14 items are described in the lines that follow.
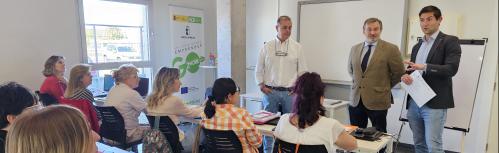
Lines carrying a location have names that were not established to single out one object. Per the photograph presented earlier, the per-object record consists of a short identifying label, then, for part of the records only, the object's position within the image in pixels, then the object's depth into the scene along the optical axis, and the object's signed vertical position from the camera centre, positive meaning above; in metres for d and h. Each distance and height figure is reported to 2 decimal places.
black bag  2.13 -0.55
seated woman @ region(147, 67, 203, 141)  2.56 -0.38
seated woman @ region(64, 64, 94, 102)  3.09 -0.32
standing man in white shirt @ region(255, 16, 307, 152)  3.34 -0.17
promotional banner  5.37 +0.07
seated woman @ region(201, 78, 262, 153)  2.05 -0.41
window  4.52 +0.26
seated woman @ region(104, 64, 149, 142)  2.77 -0.42
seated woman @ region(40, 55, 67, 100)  3.44 -0.28
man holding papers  2.43 -0.11
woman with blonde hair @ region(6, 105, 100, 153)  0.97 -0.25
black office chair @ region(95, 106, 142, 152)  2.71 -0.63
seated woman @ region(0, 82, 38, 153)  1.66 -0.27
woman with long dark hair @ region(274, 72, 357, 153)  1.78 -0.39
